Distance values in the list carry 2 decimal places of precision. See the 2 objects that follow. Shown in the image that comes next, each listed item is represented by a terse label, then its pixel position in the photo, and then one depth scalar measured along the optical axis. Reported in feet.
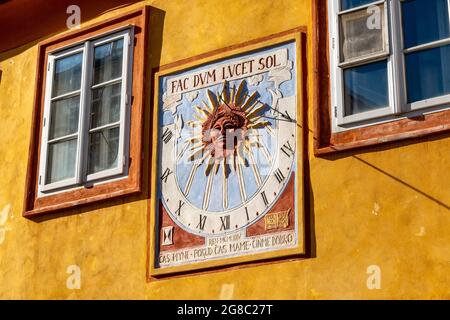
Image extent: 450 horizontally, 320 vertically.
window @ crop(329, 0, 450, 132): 28.04
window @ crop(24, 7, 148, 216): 33.47
